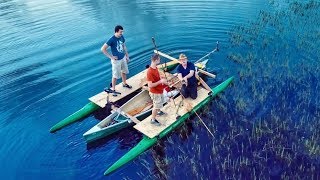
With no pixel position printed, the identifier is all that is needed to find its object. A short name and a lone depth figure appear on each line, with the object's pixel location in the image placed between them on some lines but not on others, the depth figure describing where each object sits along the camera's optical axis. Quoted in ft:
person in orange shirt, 37.24
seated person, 43.68
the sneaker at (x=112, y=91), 46.64
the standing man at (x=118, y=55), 43.70
